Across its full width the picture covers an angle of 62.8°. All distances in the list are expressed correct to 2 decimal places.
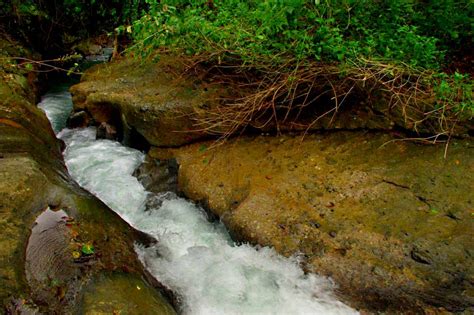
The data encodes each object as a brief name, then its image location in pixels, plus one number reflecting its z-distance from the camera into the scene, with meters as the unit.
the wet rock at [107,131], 6.28
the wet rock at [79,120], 6.55
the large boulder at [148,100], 5.29
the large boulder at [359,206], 3.32
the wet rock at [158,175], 5.07
